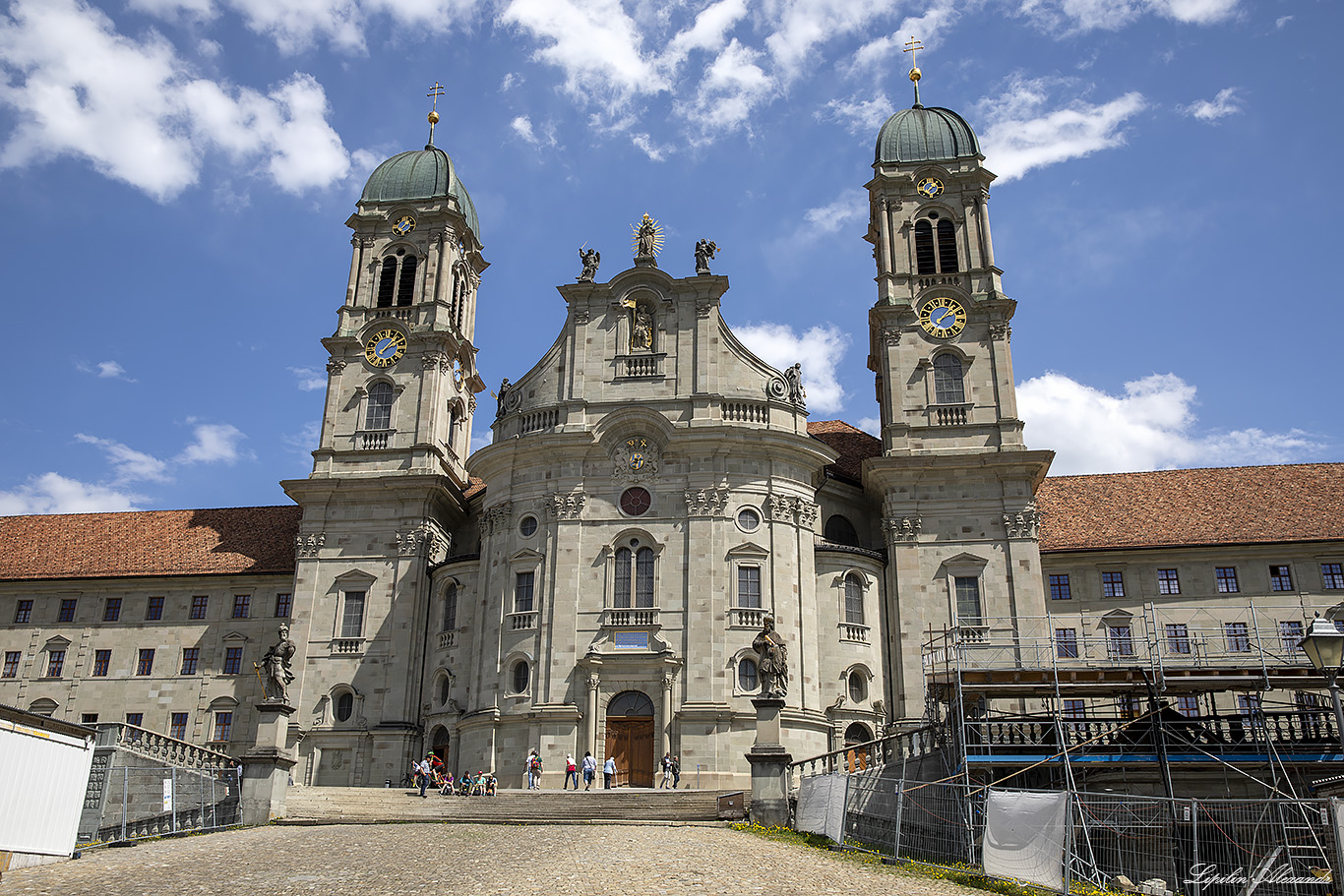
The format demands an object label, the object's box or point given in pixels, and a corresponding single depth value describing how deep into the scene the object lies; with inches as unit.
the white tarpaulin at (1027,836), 697.6
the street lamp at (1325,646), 671.1
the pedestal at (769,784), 1134.4
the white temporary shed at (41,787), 780.6
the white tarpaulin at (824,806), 963.3
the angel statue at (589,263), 1809.8
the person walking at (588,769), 1451.8
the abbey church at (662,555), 1592.0
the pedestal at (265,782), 1198.3
